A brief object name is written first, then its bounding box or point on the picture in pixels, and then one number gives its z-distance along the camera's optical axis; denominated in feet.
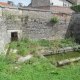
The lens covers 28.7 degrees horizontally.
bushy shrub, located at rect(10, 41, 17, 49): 36.40
